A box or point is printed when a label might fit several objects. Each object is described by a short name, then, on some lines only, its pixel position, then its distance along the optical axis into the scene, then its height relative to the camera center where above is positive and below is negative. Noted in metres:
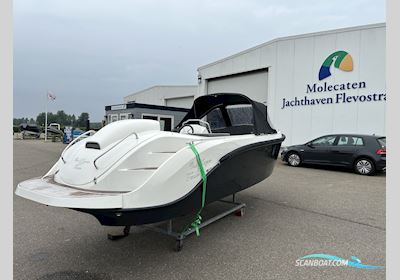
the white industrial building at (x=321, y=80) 10.05 +2.18
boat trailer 3.06 -1.19
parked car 8.17 -0.63
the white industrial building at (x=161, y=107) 16.88 +1.53
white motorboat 2.29 -0.43
